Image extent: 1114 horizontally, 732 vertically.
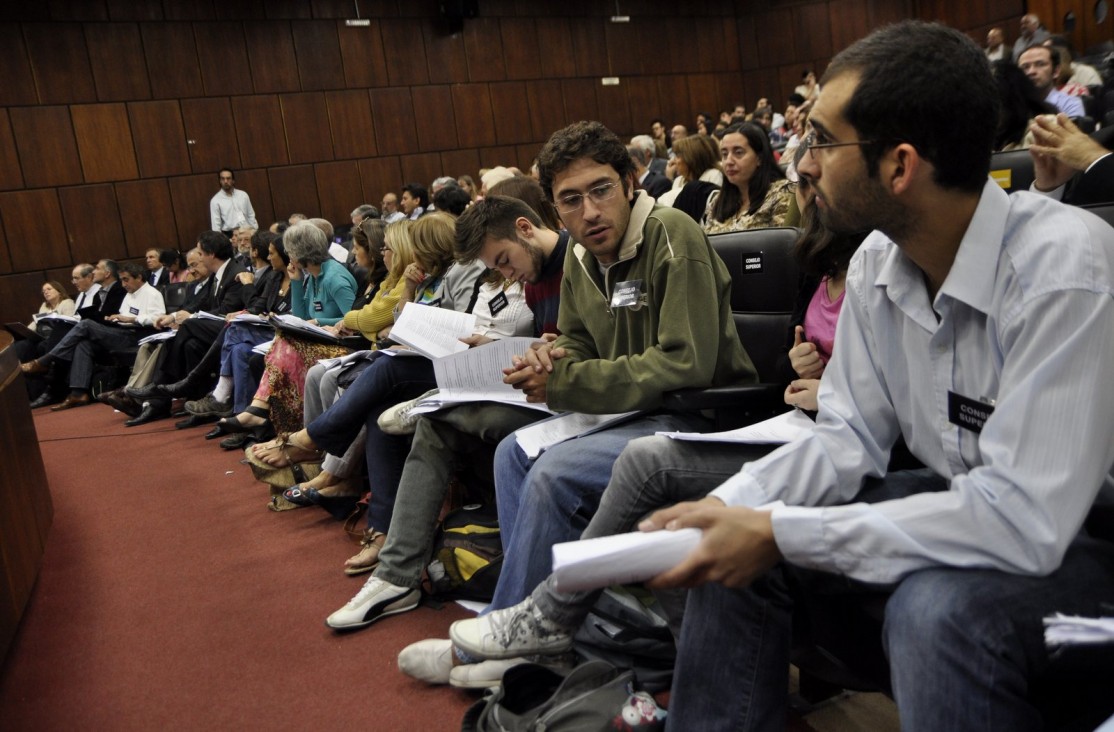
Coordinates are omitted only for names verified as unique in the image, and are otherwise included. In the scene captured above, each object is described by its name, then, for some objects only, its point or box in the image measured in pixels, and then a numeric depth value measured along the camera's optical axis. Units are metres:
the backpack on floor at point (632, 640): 1.76
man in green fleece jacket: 1.76
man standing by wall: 9.59
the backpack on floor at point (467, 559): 2.29
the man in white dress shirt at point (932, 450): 0.95
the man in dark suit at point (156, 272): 8.21
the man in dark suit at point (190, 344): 5.74
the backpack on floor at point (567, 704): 1.45
